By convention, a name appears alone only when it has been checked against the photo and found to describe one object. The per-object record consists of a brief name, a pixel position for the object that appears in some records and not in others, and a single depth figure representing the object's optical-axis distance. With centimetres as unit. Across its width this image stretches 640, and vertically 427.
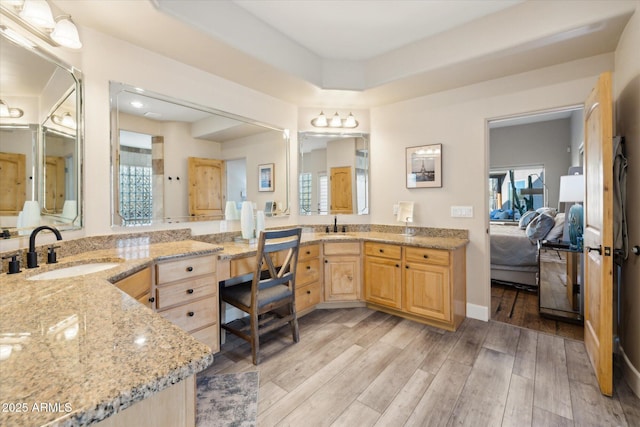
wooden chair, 220
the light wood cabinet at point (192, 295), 194
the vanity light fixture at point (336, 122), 355
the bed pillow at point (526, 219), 455
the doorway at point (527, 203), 305
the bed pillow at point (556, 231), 368
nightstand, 289
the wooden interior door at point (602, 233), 178
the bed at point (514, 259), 382
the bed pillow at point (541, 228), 375
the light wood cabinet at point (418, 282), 269
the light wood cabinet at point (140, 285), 158
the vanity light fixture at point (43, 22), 151
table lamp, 296
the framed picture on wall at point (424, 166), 321
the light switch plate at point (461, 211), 302
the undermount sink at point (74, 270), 151
